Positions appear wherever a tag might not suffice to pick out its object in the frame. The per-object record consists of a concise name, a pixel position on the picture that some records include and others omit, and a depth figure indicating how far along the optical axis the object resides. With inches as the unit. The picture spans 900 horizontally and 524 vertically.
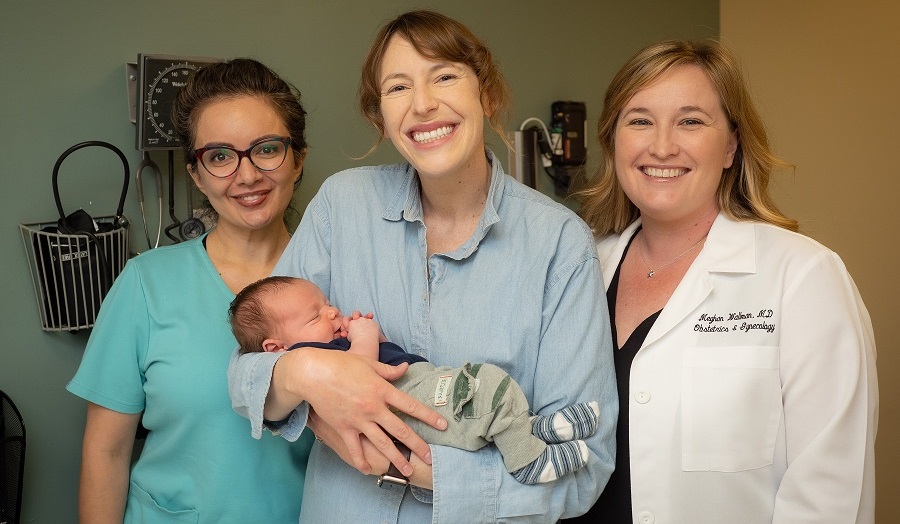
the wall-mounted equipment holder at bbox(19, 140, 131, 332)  75.3
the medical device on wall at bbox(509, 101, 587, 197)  125.7
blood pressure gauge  80.4
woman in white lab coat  59.8
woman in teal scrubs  68.7
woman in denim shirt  52.9
